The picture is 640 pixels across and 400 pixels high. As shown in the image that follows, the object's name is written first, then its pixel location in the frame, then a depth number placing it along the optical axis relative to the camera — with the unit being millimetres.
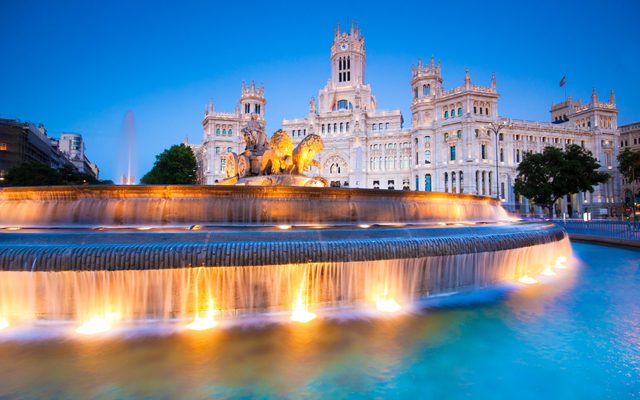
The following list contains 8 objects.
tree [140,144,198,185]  56625
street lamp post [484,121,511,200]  60312
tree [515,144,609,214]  38625
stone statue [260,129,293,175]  14141
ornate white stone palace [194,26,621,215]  61750
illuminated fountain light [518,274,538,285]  8814
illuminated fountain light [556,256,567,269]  11093
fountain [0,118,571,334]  5492
